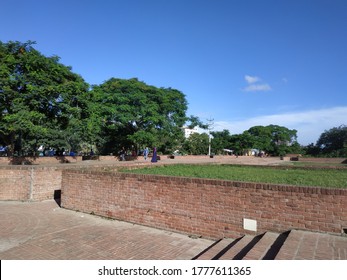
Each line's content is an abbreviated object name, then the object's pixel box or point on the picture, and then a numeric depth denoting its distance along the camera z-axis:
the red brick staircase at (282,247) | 4.24
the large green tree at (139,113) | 25.00
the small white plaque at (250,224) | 5.89
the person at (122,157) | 27.53
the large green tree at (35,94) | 14.67
